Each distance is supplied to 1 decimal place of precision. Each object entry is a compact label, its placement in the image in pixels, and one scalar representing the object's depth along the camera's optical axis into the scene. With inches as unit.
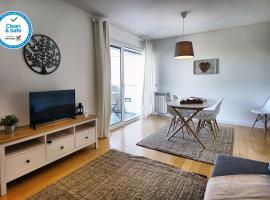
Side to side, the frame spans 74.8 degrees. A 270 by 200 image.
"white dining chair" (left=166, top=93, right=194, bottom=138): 143.9
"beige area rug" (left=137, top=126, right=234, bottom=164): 109.8
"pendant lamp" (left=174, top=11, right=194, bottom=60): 124.3
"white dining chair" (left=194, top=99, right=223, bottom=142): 127.2
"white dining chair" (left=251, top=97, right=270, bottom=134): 146.5
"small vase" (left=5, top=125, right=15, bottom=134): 81.0
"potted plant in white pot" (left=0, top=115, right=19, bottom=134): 80.8
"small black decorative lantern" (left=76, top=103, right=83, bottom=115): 124.8
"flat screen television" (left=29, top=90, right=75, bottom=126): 91.5
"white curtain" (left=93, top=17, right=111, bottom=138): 136.4
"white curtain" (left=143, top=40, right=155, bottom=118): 208.4
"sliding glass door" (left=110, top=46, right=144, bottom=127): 174.1
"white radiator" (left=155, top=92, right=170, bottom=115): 219.3
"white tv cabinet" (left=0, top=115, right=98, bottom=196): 75.0
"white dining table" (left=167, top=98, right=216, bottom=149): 116.0
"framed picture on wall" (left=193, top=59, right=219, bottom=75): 184.4
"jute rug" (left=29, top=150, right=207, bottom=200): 72.1
